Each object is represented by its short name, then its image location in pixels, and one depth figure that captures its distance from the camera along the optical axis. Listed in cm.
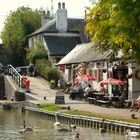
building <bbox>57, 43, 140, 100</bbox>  4581
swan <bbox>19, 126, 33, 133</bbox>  3317
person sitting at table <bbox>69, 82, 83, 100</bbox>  5269
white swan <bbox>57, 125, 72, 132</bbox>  3291
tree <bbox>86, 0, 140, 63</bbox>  3122
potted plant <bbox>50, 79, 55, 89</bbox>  6366
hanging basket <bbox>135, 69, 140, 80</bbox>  4543
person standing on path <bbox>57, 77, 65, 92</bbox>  6295
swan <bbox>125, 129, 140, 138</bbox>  2902
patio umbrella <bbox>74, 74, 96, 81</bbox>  5297
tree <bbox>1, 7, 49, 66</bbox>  9056
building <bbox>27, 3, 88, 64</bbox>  7700
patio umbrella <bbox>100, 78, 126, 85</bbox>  4528
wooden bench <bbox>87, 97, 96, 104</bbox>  4679
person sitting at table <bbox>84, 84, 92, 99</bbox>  5003
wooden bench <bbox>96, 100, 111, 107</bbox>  4301
